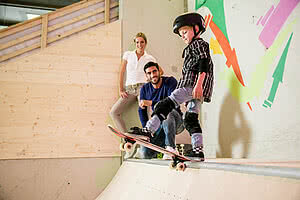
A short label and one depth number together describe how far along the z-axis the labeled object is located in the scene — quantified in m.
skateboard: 1.75
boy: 2.04
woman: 3.49
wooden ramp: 1.01
